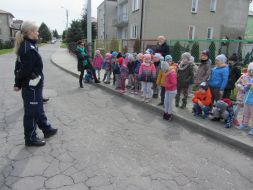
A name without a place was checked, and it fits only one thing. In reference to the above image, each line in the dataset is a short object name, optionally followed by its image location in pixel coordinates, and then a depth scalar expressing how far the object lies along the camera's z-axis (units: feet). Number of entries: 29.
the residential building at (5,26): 215.10
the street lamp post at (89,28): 52.47
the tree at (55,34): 531.91
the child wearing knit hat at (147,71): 24.27
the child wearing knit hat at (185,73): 21.83
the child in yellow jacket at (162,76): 21.60
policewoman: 13.69
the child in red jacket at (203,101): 19.97
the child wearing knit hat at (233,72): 21.11
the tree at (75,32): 118.52
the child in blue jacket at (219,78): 19.37
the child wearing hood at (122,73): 29.37
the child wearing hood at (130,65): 28.81
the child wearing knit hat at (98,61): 36.25
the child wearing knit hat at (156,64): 25.12
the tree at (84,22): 126.77
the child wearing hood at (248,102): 17.37
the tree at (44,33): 320.91
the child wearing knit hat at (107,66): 33.30
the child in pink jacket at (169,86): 20.10
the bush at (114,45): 60.21
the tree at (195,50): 50.84
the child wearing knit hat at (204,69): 21.71
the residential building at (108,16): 132.05
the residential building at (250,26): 120.82
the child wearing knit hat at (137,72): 28.07
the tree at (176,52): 41.73
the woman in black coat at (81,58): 33.32
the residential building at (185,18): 78.43
